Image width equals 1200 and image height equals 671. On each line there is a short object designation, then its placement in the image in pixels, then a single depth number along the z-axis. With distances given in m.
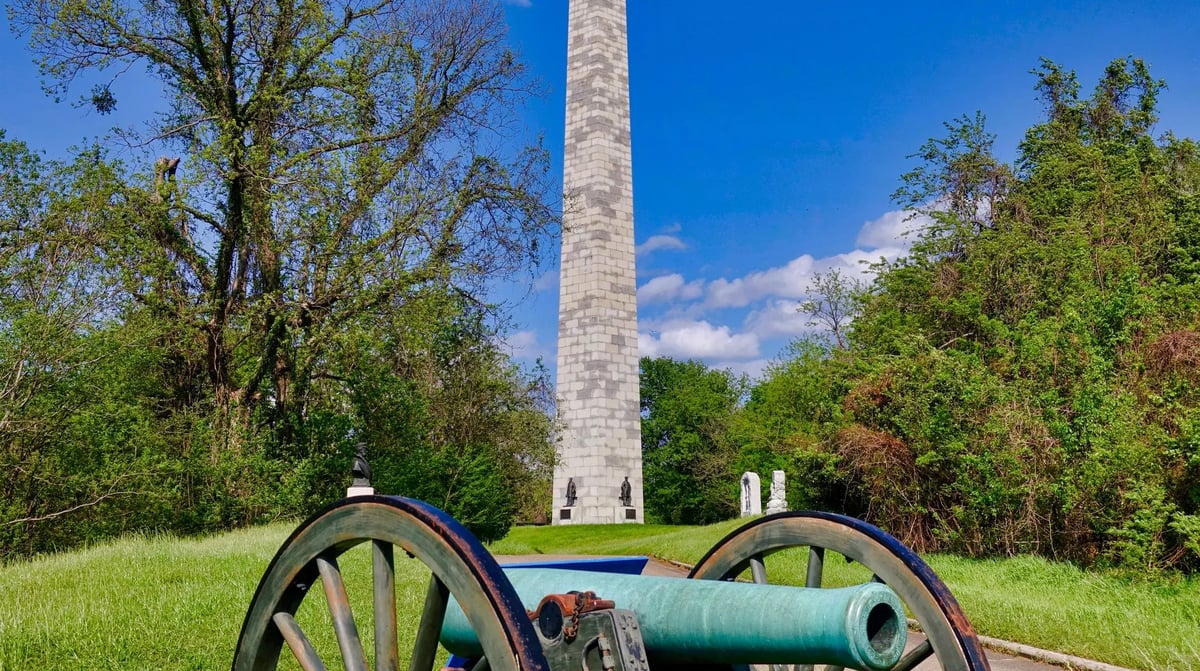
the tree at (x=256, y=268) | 14.70
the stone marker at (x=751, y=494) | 29.47
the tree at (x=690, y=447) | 54.09
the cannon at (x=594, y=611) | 2.48
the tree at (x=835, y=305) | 37.88
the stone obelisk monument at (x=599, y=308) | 33.03
